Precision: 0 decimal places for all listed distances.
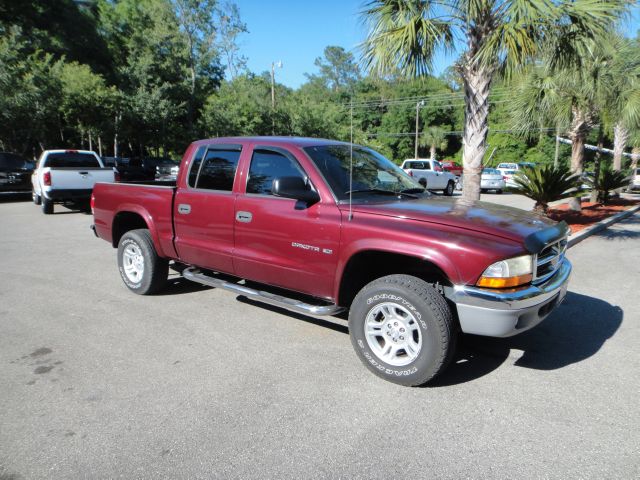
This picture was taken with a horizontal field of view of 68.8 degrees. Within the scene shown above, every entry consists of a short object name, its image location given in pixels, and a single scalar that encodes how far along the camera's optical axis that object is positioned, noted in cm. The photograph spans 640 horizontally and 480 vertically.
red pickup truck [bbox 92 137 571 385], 326
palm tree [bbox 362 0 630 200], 691
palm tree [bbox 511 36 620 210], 1200
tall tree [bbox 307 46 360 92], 5753
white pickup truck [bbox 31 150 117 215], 1265
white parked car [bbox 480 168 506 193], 2428
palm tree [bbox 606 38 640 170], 1238
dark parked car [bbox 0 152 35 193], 1614
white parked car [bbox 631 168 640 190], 2853
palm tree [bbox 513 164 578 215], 978
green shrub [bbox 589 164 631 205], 1537
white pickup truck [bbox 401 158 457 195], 2236
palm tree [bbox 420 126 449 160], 5385
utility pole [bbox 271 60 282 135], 3169
